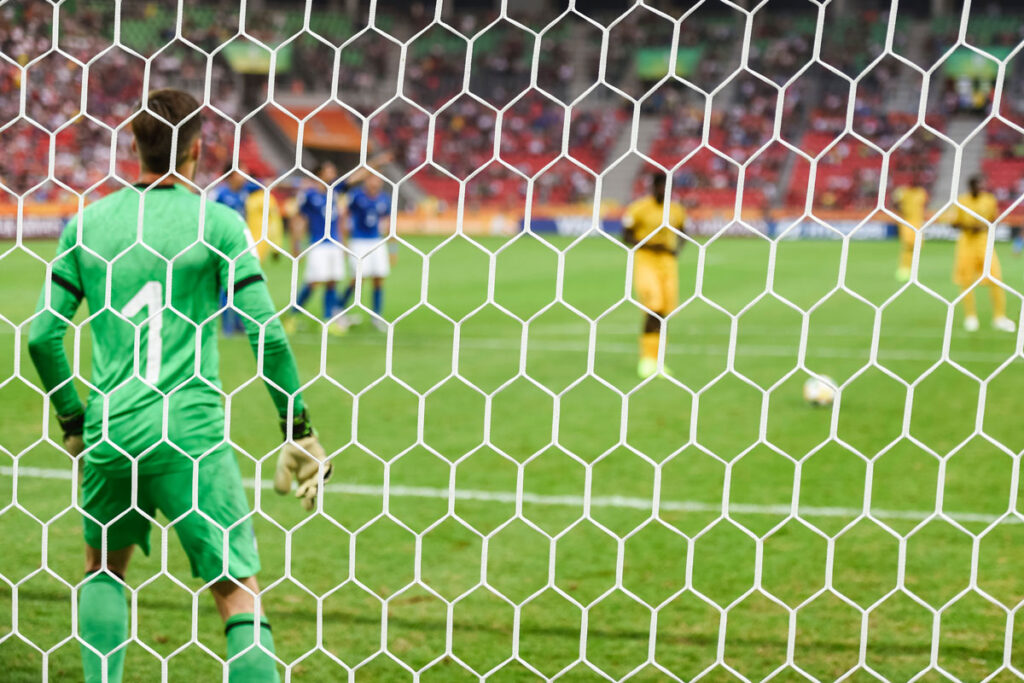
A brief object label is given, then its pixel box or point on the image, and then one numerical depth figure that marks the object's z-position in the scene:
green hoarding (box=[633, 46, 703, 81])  39.25
